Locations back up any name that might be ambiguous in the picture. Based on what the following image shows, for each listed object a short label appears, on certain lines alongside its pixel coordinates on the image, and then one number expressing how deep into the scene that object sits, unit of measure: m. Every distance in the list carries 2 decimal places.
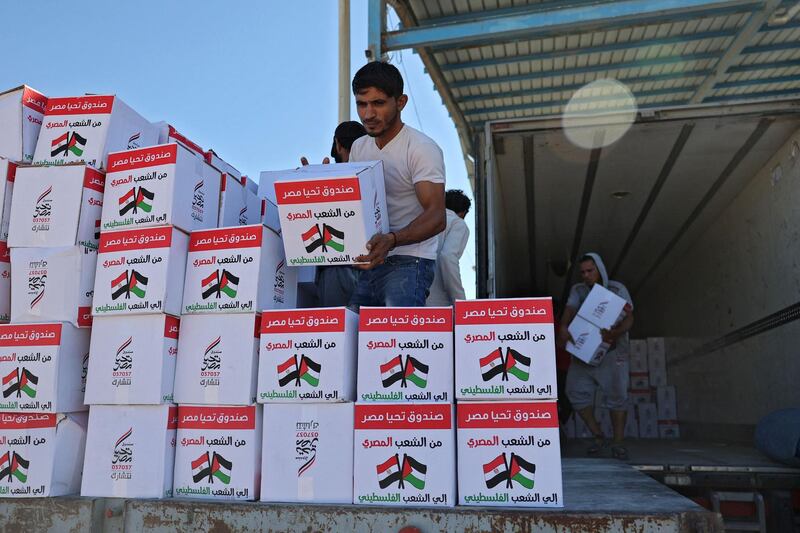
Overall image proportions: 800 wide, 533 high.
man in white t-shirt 2.87
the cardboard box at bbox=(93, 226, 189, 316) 2.59
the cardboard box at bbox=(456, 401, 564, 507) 2.29
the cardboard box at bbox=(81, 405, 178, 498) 2.47
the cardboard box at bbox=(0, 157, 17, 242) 2.82
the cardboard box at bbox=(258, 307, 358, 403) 2.44
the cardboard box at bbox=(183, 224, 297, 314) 2.62
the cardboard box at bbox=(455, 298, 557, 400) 2.38
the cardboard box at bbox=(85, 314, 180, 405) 2.54
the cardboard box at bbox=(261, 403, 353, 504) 2.37
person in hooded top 5.66
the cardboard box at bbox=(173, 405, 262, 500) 2.46
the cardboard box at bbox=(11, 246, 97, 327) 2.68
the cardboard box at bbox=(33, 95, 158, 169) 2.84
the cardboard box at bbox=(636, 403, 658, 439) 7.36
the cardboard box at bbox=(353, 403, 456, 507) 2.31
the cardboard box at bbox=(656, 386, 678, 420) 7.43
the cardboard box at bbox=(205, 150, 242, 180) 3.41
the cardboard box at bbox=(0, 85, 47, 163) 2.86
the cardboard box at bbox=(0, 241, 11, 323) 2.79
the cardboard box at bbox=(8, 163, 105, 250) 2.72
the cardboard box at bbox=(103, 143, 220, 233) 2.68
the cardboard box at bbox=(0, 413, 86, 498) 2.51
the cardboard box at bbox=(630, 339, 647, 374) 7.79
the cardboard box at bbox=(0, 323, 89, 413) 2.58
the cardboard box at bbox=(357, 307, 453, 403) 2.42
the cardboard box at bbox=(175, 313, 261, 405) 2.52
